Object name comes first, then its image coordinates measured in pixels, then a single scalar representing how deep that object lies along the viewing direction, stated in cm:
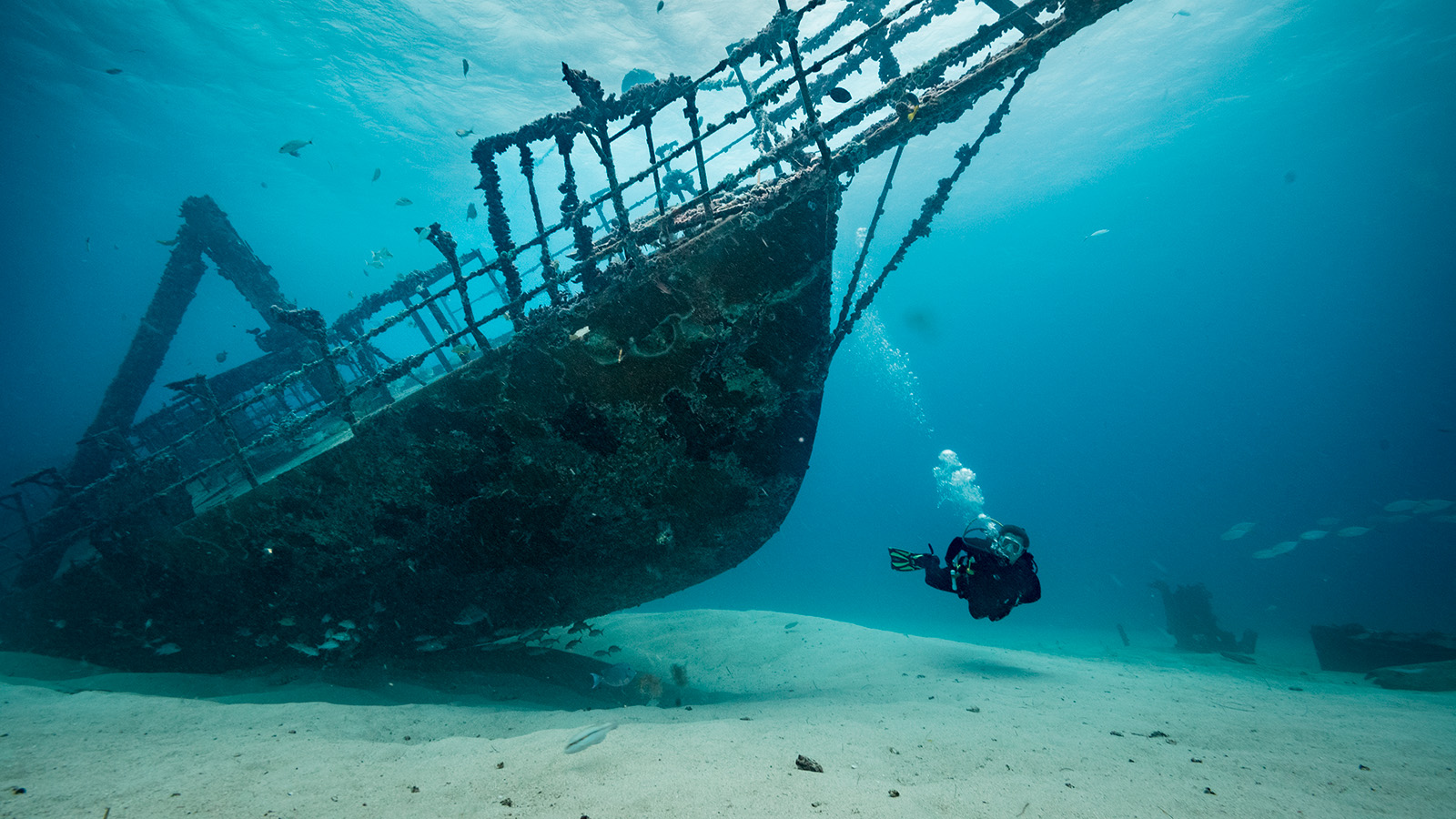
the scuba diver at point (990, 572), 481
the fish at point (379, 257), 1414
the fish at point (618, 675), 666
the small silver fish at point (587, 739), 338
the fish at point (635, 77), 1538
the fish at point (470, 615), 640
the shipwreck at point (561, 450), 496
